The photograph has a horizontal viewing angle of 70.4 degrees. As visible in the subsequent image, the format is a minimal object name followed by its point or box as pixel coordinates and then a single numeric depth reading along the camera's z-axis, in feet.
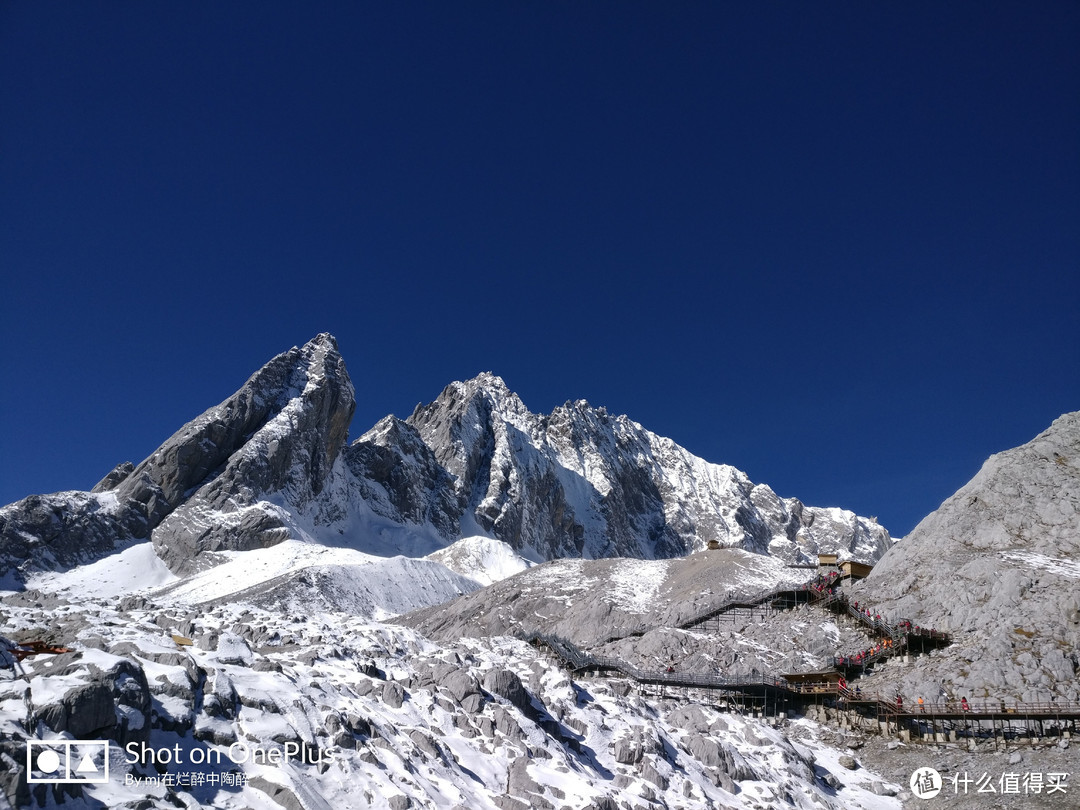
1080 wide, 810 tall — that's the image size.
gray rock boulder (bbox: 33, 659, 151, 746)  58.13
